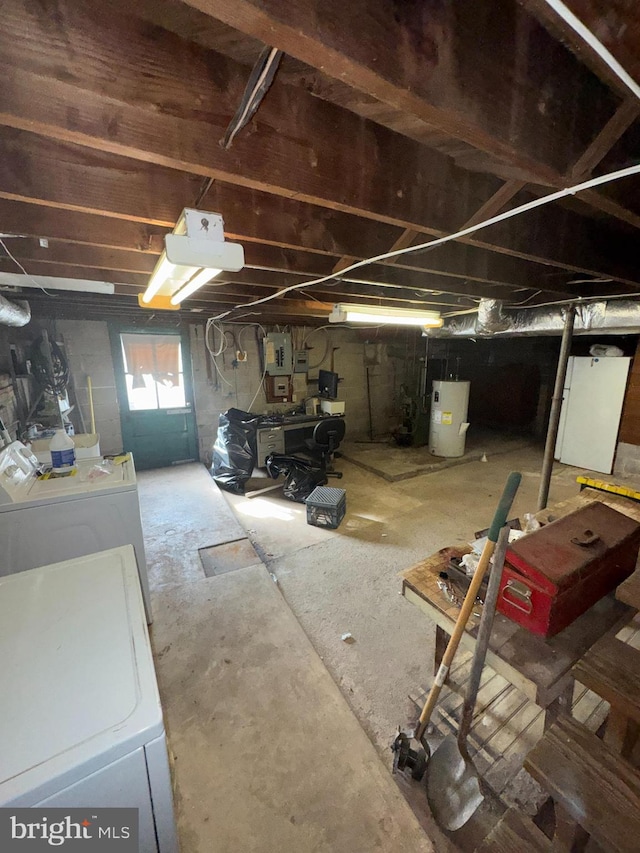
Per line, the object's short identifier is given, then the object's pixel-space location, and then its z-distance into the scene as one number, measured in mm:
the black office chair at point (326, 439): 4324
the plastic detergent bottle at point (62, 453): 2139
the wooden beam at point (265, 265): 1774
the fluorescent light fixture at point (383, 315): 2885
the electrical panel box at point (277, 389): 5309
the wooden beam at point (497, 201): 1155
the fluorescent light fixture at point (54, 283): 2129
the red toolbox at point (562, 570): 1167
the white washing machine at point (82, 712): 654
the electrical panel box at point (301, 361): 5367
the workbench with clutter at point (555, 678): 918
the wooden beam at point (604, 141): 807
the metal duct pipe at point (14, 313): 2482
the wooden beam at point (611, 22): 549
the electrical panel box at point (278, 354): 5082
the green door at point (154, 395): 4504
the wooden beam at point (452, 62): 513
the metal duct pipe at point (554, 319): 2906
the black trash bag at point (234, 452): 4234
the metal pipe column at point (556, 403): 2992
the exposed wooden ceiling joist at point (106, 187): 1003
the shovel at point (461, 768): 1176
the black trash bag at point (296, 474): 4039
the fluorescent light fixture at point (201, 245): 1115
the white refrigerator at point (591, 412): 4641
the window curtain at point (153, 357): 4496
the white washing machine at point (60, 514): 1743
